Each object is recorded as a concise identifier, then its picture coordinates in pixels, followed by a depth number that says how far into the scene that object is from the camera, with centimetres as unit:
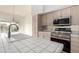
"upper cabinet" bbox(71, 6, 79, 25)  127
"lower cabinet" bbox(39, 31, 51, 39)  139
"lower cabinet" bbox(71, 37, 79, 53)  117
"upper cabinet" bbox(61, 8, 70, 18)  139
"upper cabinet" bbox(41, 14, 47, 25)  162
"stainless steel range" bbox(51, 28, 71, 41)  130
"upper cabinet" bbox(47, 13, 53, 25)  160
